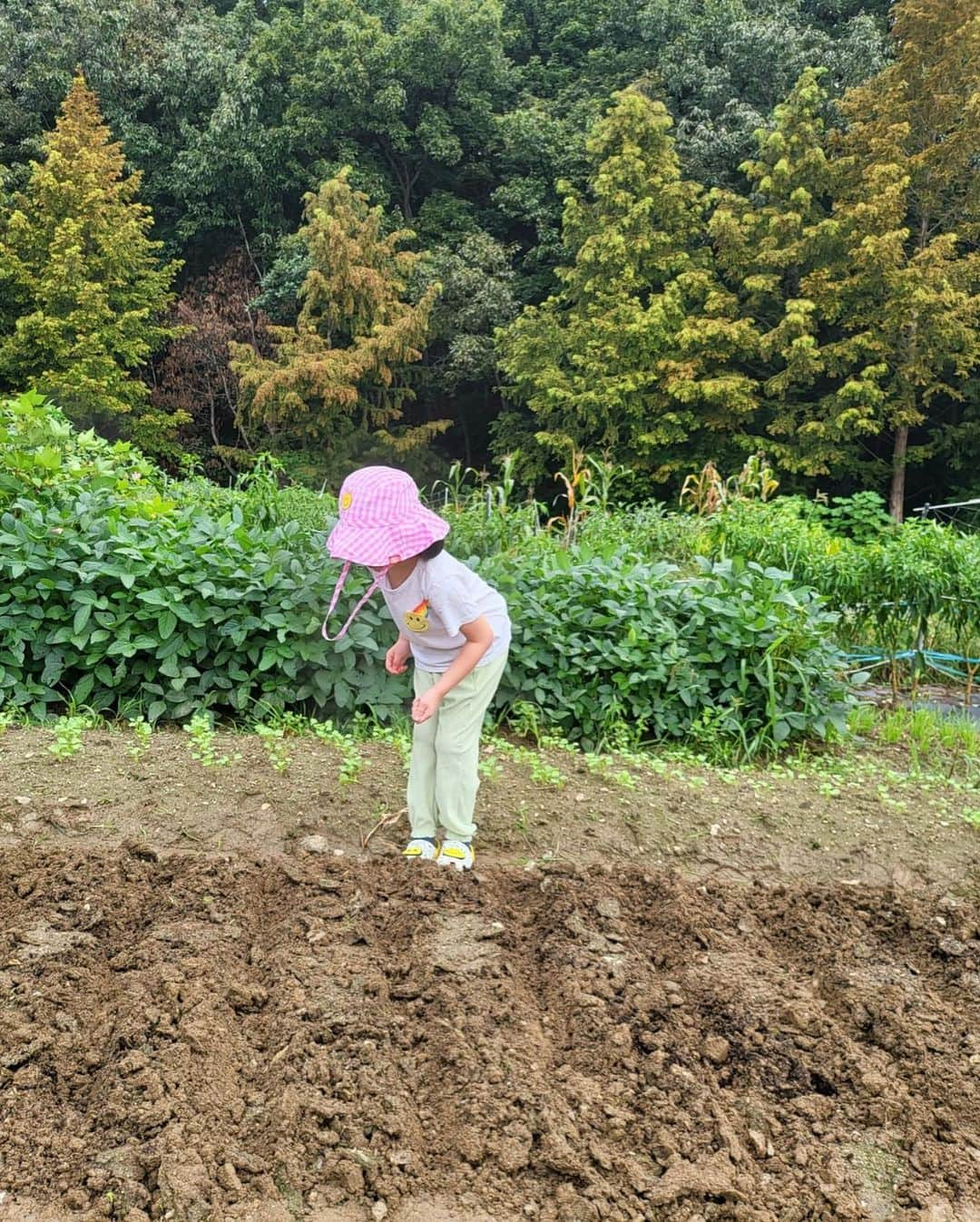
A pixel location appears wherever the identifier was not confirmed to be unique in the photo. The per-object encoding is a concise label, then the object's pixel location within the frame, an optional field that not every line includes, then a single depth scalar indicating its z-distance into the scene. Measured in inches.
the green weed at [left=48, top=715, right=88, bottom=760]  145.0
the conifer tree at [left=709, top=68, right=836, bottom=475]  725.9
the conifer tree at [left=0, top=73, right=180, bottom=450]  756.6
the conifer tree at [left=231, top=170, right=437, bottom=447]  765.9
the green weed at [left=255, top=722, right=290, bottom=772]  144.7
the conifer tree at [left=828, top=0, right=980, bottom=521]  700.7
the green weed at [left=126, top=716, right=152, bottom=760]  146.7
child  105.0
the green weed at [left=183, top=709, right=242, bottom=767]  143.2
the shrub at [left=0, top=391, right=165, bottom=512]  199.9
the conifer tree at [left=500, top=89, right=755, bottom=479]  749.9
